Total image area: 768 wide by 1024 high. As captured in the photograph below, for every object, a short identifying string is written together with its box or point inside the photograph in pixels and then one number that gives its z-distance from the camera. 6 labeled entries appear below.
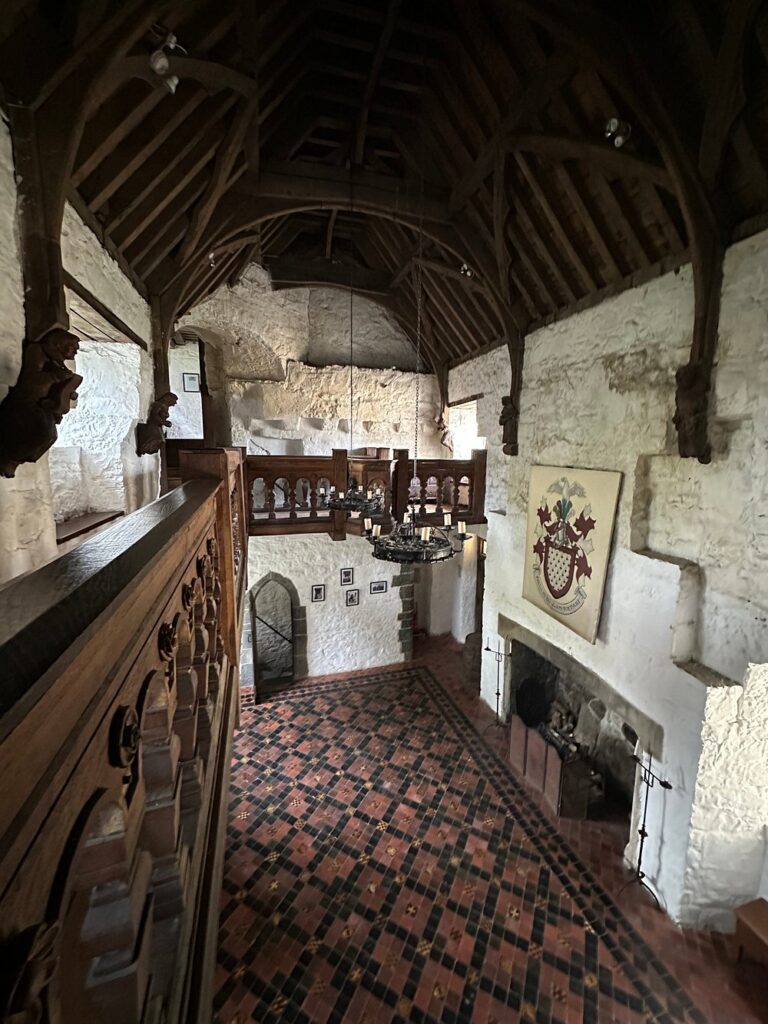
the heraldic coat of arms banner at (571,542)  4.37
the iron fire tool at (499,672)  6.27
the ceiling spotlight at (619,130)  3.16
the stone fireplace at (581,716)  4.34
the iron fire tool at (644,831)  3.94
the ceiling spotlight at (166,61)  2.59
